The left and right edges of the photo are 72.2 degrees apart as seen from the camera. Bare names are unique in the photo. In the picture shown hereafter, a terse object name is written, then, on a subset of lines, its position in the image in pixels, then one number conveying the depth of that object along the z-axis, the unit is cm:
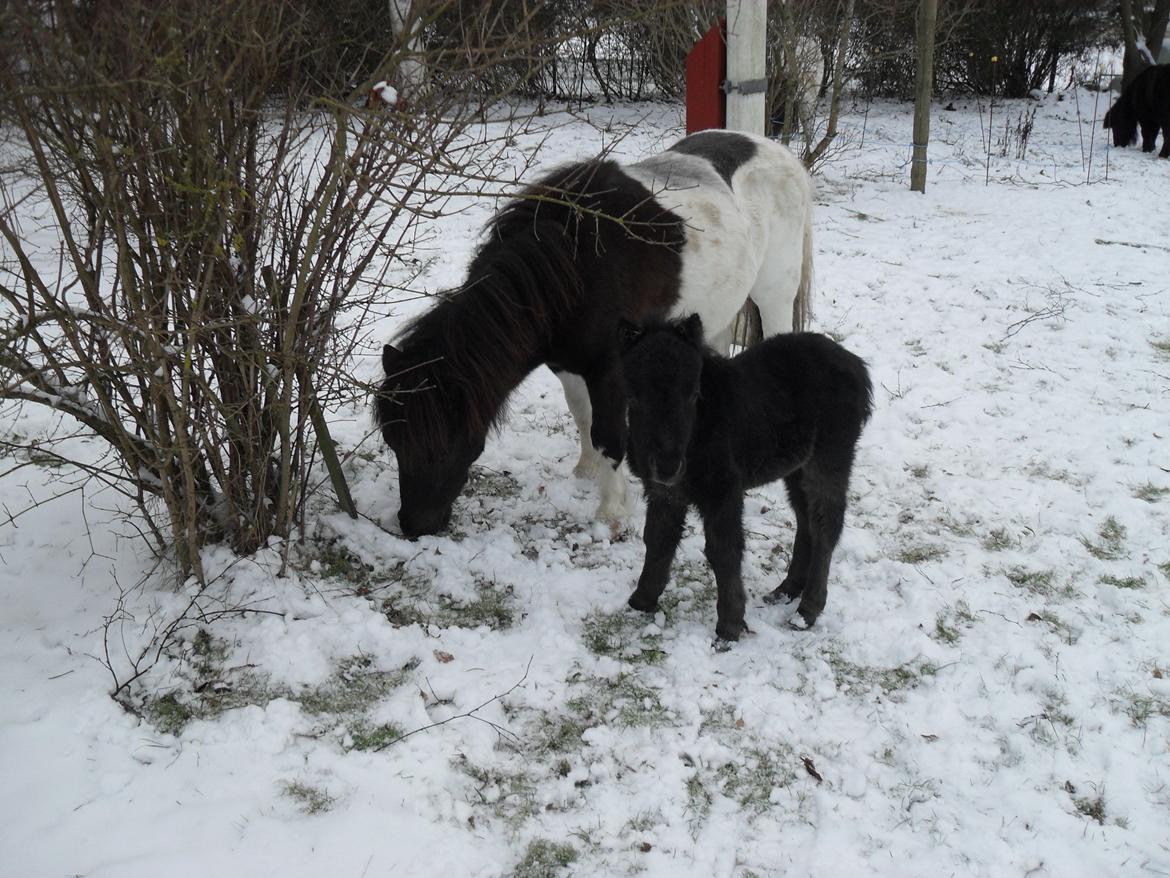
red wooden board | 616
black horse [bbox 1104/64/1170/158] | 1212
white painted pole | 551
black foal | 286
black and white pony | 338
